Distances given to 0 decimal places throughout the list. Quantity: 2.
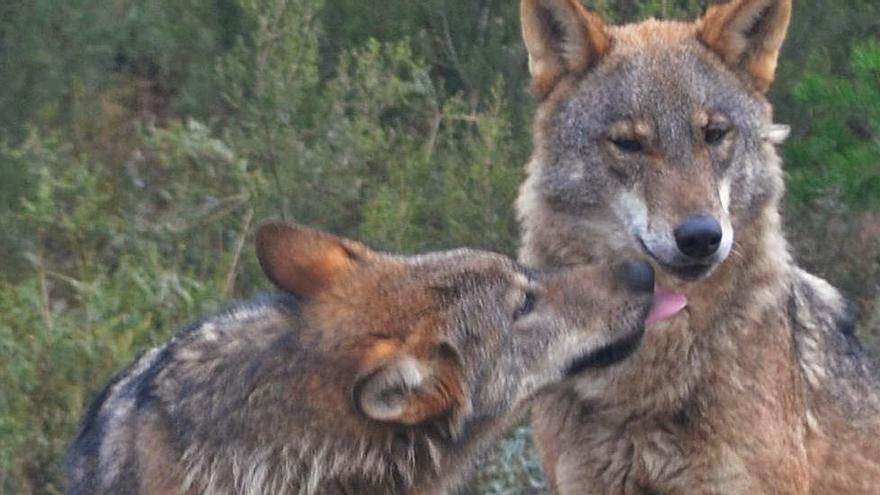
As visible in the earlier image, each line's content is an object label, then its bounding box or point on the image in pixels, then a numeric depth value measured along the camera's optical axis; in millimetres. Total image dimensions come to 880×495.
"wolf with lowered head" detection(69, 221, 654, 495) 10641
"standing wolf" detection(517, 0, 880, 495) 13133
